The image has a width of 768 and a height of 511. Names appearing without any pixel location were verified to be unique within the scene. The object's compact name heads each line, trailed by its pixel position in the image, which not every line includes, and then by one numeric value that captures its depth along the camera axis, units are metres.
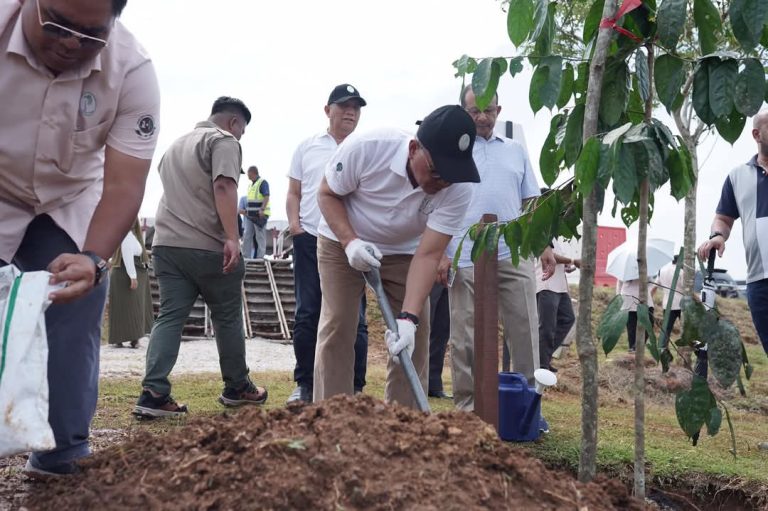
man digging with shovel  3.41
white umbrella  9.93
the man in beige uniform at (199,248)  4.66
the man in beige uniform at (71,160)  2.32
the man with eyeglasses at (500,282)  4.83
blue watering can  4.27
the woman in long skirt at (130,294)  7.57
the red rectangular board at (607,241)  15.17
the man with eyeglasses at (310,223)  4.96
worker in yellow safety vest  14.37
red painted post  3.70
